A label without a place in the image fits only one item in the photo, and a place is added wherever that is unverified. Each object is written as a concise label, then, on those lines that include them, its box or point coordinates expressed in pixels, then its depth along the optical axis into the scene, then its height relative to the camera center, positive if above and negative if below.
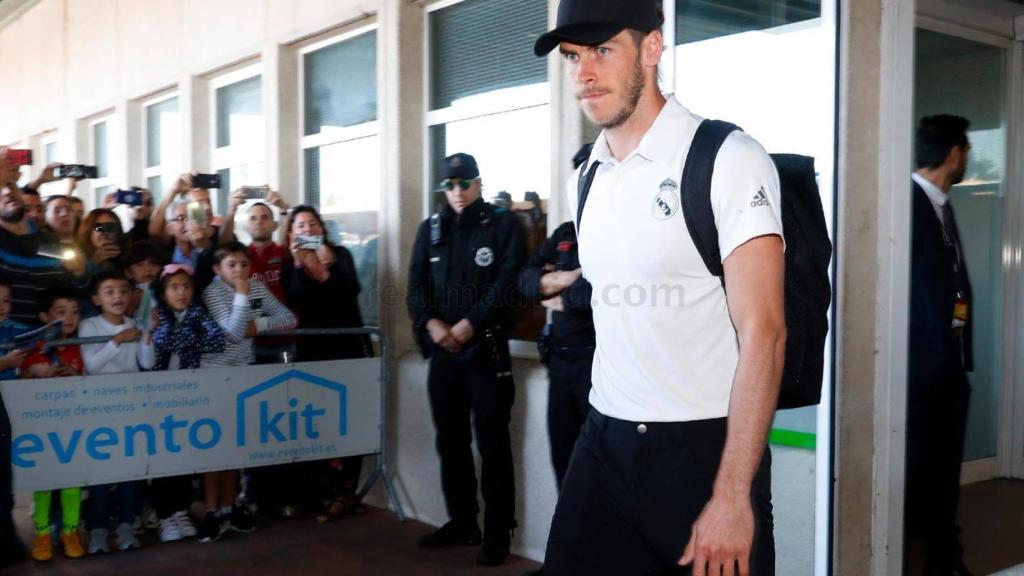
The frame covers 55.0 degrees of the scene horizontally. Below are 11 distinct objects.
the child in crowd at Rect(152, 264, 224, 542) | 5.57 -0.42
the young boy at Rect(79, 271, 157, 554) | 5.40 -0.48
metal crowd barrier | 6.04 -0.98
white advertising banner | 5.11 -0.86
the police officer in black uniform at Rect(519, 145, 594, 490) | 4.38 -0.29
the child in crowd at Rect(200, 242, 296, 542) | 5.67 -0.34
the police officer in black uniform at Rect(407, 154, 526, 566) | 5.05 -0.36
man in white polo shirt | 1.84 -0.14
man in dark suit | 4.20 -0.45
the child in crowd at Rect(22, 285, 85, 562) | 5.22 -0.58
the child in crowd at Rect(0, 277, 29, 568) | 4.97 -0.86
